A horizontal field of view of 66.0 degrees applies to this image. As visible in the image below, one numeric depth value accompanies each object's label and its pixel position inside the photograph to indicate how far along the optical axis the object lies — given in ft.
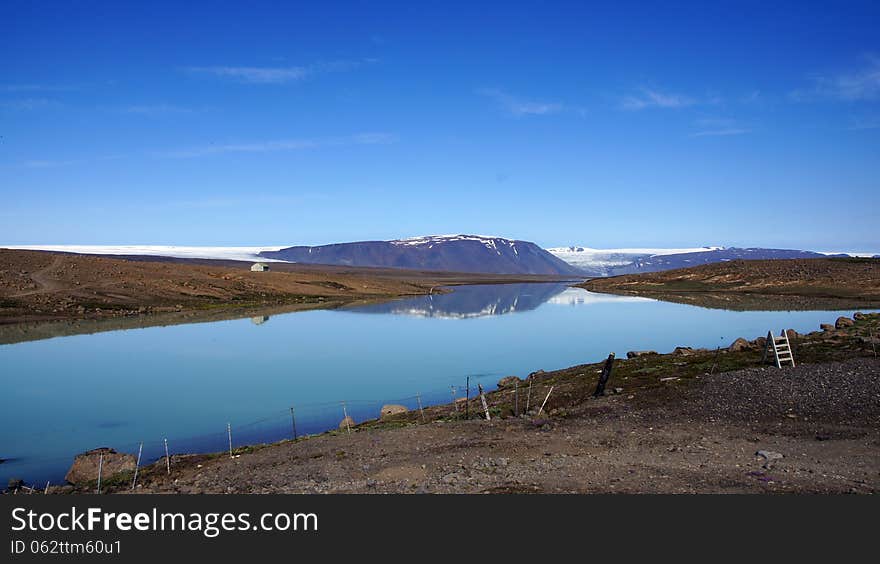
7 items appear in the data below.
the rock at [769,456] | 41.67
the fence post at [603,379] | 67.87
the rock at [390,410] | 69.97
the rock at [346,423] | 63.00
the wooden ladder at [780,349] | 70.85
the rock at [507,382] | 84.30
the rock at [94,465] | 49.34
